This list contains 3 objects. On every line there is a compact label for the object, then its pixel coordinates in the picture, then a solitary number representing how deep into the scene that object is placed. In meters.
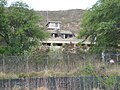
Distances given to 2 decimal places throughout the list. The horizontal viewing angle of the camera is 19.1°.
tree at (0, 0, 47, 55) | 31.38
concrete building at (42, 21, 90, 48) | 56.31
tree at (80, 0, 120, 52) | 28.34
